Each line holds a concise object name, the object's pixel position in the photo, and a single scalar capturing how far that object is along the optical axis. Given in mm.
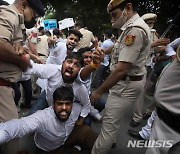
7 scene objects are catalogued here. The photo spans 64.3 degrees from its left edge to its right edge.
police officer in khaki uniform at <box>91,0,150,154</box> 1330
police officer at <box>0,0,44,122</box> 989
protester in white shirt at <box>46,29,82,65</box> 2487
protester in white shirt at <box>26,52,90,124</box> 1616
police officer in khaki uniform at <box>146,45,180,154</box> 759
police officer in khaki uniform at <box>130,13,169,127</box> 1765
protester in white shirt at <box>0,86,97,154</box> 1415
